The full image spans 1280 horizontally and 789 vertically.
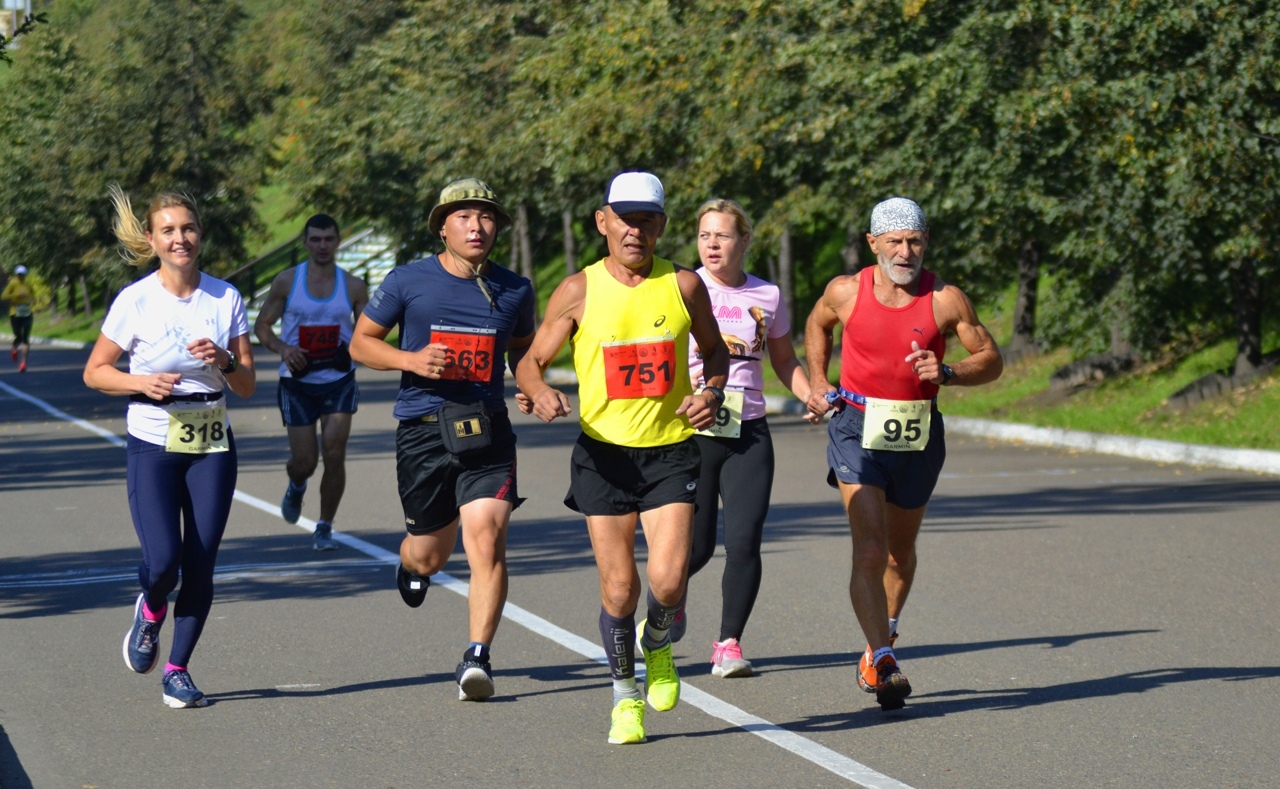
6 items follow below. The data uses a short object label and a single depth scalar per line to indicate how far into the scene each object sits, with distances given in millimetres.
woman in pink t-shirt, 15422
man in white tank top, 22750
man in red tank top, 13945
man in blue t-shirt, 14242
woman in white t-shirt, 13992
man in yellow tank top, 12695
